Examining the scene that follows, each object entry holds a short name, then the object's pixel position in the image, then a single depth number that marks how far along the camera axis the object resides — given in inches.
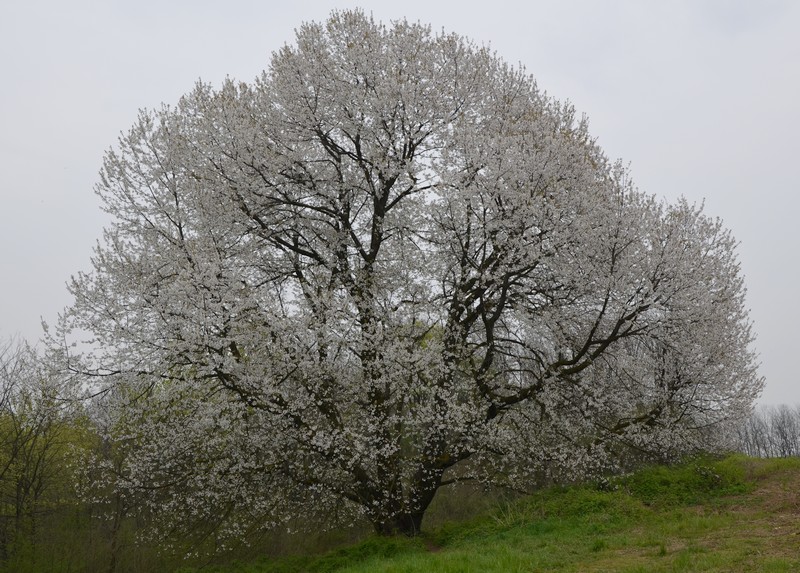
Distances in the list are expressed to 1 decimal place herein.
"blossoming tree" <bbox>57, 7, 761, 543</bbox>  449.1
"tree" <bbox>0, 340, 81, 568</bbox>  664.4
